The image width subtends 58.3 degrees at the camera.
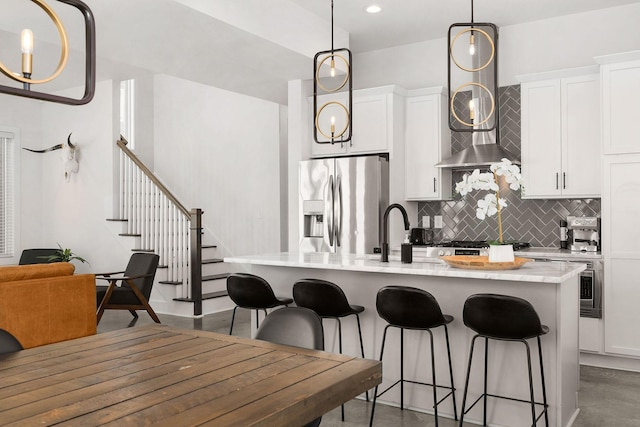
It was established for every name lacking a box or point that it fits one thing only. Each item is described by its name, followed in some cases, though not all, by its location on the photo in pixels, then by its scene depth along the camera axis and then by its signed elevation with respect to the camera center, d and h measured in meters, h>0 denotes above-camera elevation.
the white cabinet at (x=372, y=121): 6.16 +0.99
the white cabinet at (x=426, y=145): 6.20 +0.73
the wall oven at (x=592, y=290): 4.95 -0.68
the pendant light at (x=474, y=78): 5.86 +1.45
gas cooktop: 5.59 -0.34
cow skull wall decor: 9.19 +0.88
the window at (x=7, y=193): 9.62 +0.32
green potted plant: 9.09 -0.70
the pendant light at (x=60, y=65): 1.83 +0.51
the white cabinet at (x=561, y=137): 5.26 +0.70
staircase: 7.48 -0.42
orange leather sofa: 4.80 -0.80
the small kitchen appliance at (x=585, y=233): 5.28 -0.20
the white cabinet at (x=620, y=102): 4.84 +0.93
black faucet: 3.86 -0.16
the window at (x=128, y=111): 9.54 +1.71
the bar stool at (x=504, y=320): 3.04 -0.59
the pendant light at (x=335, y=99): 6.27 +1.29
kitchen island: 3.35 -0.78
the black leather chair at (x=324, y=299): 3.75 -0.58
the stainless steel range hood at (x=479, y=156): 5.75 +0.56
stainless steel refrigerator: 6.02 +0.11
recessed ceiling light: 5.44 +1.95
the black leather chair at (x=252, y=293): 4.09 -0.59
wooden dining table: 1.64 -0.58
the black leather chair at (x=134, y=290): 6.49 -0.92
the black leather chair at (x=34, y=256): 9.30 -0.71
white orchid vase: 3.47 +0.17
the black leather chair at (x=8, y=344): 2.48 -0.58
